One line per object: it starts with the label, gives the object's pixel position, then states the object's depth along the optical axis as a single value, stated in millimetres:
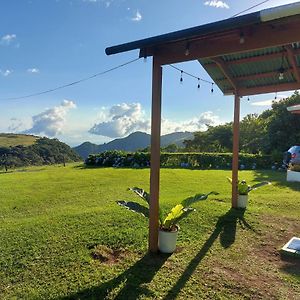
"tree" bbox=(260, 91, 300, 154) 19844
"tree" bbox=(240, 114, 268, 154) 27144
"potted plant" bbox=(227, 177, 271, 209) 7215
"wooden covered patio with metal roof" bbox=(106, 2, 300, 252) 3406
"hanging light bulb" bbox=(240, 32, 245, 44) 3680
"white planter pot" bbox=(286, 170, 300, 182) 11888
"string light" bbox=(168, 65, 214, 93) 5020
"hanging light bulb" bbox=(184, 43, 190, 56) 4104
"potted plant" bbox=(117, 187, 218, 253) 4566
